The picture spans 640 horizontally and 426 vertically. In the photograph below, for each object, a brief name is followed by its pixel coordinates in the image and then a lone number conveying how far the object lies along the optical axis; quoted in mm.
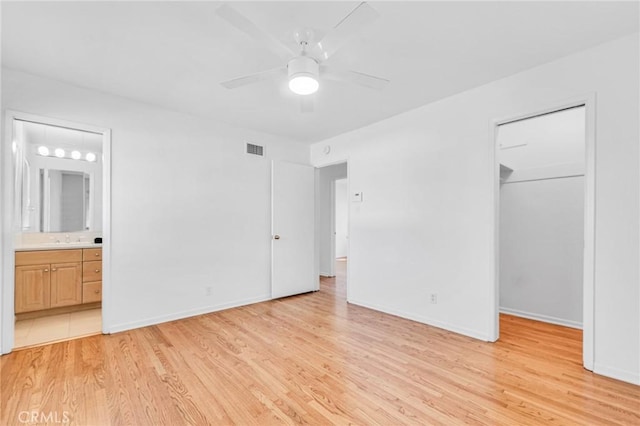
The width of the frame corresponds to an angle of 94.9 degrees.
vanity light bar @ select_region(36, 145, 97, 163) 4141
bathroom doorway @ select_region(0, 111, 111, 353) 2654
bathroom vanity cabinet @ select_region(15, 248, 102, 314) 3471
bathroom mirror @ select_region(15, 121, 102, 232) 4027
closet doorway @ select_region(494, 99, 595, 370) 3232
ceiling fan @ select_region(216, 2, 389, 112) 1554
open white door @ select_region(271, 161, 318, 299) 4480
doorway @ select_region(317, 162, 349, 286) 6445
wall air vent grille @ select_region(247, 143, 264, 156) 4262
